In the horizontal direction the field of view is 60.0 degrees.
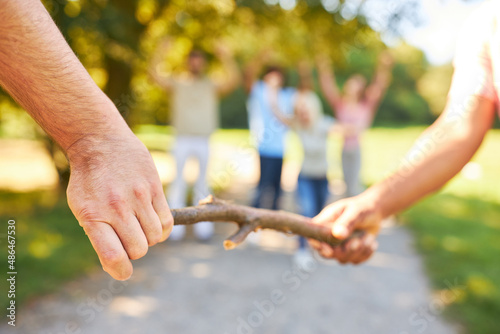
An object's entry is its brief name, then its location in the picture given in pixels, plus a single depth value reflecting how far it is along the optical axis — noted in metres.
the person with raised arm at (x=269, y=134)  6.25
